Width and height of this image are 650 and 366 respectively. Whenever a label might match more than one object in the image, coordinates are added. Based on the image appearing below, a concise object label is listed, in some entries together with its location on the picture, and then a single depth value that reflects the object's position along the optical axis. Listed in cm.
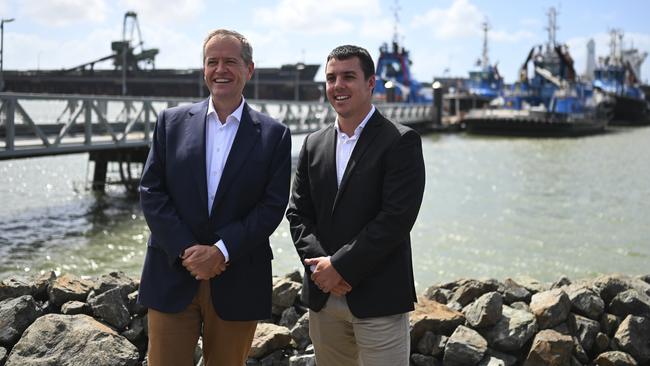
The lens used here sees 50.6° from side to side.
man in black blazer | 258
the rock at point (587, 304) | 442
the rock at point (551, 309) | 427
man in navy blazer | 267
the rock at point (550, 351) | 392
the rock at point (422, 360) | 391
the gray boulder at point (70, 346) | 350
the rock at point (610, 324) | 436
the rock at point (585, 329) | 423
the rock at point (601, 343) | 422
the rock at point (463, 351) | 383
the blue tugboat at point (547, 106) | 4144
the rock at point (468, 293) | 471
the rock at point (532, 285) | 515
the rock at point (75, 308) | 397
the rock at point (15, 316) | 379
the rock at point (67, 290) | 411
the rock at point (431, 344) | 395
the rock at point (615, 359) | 406
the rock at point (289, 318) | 418
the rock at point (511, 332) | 404
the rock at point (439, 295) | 482
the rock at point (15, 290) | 416
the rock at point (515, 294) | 467
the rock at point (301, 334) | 400
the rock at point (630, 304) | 444
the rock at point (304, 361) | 371
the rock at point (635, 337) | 417
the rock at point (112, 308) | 392
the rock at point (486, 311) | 412
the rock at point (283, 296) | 434
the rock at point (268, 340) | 384
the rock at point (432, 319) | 400
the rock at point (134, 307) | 404
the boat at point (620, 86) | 6169
